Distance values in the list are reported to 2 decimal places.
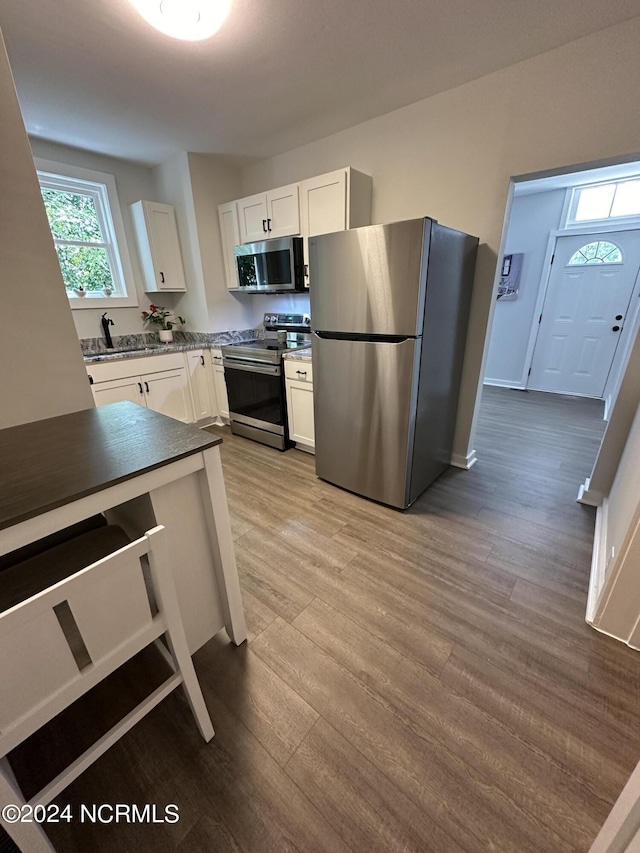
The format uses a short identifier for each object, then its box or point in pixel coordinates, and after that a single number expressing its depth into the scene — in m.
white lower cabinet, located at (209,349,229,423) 3.50
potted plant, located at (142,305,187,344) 3.63
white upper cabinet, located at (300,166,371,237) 2.49
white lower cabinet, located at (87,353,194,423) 2.87
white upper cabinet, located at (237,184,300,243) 2.84
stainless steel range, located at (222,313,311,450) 2.95
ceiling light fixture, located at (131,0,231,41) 1.40
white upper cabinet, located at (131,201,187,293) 3.27
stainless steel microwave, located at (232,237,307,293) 2.89
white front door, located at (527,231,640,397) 4.00
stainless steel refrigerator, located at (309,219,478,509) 1.79
